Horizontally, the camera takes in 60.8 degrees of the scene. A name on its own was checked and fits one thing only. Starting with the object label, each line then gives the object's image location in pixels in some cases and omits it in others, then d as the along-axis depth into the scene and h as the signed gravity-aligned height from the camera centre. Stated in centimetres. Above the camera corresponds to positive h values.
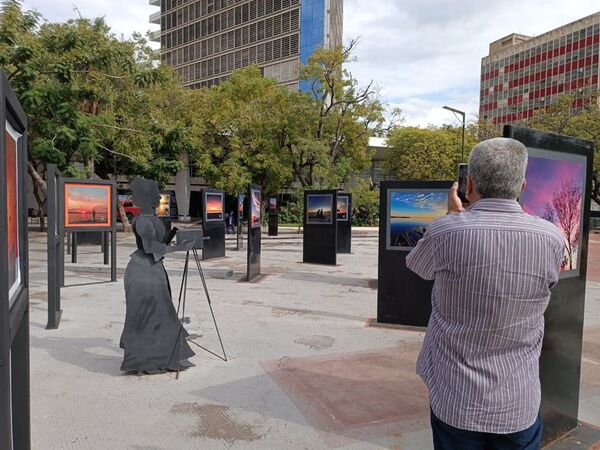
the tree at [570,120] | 3781 +635
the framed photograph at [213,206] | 1455 -20
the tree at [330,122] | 2961 +490
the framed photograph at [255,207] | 1130 -16
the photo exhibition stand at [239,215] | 1806 -55
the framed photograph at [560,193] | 328 +7
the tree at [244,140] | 3234 +391
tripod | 492 -139
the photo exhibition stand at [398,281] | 708 -110
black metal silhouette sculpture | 481 -102
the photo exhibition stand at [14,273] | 149 -26
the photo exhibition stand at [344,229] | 1775 -96
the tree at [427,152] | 4622 +470
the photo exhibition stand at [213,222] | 1462 -67
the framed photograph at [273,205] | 2580 -23
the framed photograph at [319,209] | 1392 -21
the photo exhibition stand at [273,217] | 2575 -84
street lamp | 2762 +501
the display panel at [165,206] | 1948 -26
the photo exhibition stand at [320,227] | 1395 -73
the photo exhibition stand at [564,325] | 342 -85
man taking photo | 187 -37
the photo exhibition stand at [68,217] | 666 -35
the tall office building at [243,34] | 6756 +2416
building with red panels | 7362 +2197
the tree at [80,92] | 1505 +363
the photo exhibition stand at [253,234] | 1107 -75
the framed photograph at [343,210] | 1780 -32
